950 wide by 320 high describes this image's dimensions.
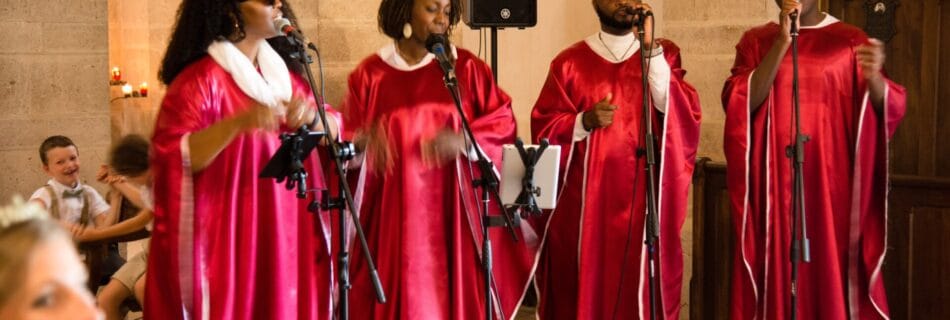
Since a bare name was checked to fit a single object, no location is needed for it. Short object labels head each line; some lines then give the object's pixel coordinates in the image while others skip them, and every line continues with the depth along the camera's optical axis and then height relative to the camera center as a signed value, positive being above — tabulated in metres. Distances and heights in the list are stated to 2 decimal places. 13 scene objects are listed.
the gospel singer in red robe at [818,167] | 5.21 -0.20
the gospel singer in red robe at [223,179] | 4.05 -0.19
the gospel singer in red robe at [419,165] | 5.08 -0.19
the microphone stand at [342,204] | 3.81 -0.26
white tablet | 4.57 -0.20
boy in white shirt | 5.67 -0.32
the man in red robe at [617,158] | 5.36 -0.17
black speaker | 5.75 +0.44
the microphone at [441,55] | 4.14 +0.19
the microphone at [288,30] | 3.83 +0.25
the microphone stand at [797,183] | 4.82 -0.24
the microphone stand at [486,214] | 4.47 -0.33
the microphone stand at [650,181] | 4.76 -0.23
